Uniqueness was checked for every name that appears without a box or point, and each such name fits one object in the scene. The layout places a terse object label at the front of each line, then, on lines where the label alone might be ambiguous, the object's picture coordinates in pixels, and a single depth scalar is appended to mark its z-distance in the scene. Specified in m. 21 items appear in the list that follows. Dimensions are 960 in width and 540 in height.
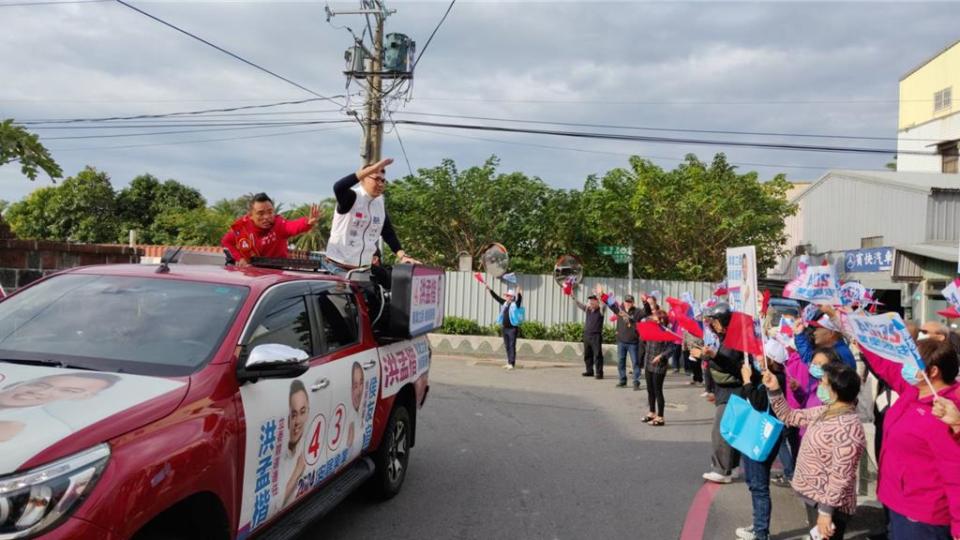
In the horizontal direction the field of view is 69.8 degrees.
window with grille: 30.44
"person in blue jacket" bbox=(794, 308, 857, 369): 5.86
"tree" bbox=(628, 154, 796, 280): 18.62
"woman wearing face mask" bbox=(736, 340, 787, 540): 4.79
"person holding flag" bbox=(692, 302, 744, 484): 5.77
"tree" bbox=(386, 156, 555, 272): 18.98
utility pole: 17.03
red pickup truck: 2.29
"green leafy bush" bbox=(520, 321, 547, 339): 17.70
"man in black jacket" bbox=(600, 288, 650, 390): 12.20
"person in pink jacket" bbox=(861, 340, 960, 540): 3.45
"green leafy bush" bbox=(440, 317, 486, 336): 17.91
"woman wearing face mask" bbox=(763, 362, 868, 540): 4.19
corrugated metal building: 17.17
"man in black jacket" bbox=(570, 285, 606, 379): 13.91
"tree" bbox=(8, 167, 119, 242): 38.62
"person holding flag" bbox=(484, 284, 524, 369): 15.02
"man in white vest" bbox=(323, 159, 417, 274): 6.10
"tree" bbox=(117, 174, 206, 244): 38.69
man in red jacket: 5.91
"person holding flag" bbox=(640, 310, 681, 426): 8.86
